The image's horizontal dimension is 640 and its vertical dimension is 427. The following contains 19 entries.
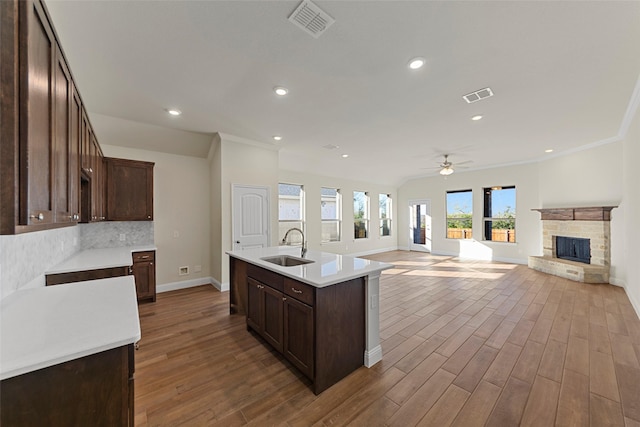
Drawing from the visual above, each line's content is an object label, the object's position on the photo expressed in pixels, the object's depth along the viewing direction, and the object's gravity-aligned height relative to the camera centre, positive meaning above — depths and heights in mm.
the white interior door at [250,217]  4574 -38
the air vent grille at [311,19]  1717 +1470
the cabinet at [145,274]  3750 -920
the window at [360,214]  8203 +13
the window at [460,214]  7645 -5
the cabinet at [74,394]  892 -712
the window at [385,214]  9148 -9
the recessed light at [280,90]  2807 +1474
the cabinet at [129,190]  3801 +423
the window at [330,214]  7375 +18
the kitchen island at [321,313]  1907 -871
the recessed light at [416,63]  2267 +1455
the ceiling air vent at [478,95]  2857 +1455
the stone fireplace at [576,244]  4848 -694
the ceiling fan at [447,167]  5801 +1146
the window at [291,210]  6469 +133
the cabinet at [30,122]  859 +389
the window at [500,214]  6844 -9
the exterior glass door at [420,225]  8707 -415
